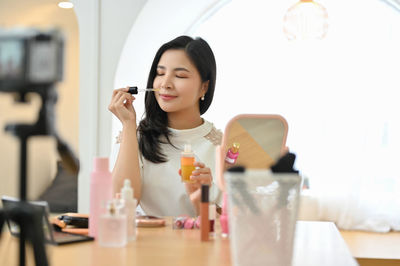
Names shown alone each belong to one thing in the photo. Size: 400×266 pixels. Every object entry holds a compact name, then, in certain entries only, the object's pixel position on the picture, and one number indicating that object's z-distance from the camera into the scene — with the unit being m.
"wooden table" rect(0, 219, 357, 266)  1.07
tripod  0.64
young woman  1.84
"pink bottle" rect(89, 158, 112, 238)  1.25
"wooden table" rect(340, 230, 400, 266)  2.58
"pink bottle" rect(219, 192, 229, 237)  1.34
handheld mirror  1.36
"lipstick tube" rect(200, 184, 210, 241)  1.28
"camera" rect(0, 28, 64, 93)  0.61
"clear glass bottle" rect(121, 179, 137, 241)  1.25
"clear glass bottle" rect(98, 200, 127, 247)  1.17
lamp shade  3.79
